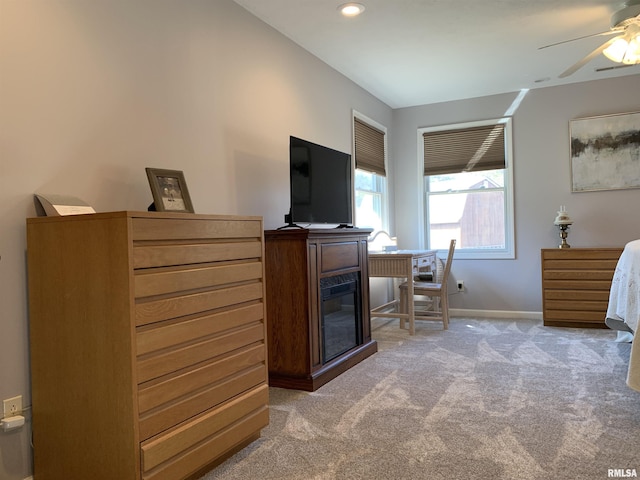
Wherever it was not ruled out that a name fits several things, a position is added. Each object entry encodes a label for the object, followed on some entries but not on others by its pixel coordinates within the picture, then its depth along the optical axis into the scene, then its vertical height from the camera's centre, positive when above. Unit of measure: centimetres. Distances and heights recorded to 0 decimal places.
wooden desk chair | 454 -55
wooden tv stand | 292 -42
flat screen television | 315 +38
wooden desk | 426 -29
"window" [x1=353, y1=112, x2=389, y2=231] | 487 +67
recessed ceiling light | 314 +152
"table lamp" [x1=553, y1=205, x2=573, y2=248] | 479 +8
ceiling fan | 315 +127
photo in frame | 212 +24
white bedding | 296 -44
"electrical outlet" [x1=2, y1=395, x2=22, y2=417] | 178 -60
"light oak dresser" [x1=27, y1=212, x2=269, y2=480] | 157 -37
